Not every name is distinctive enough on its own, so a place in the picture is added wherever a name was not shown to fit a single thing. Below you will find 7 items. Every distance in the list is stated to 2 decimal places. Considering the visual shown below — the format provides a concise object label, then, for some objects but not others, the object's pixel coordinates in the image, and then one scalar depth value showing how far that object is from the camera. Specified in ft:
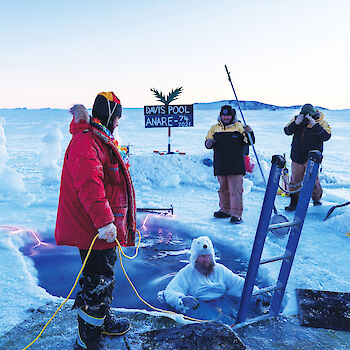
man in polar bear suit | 12.07
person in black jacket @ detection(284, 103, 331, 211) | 20.06
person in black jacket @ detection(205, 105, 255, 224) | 19.16
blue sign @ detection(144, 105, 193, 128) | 36.09
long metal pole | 18.85
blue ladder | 8.32
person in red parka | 6.93
